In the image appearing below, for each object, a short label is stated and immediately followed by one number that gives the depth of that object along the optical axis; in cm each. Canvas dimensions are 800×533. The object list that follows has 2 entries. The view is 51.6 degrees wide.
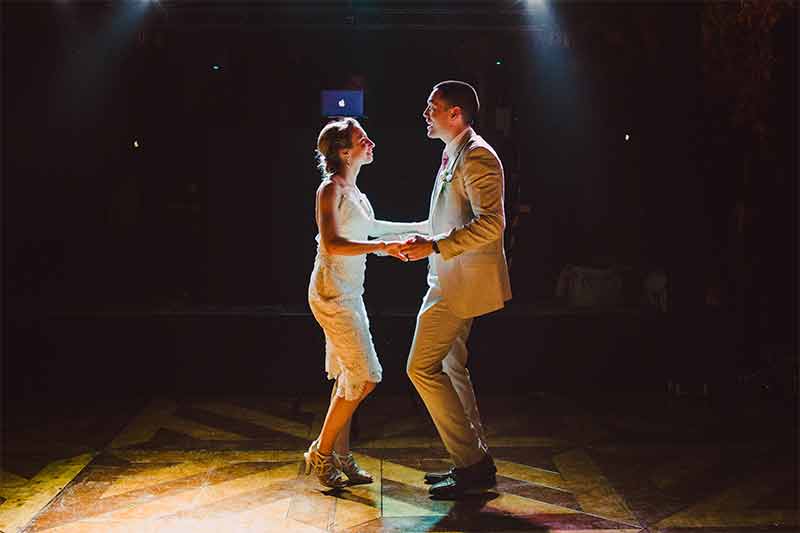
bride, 407
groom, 387
